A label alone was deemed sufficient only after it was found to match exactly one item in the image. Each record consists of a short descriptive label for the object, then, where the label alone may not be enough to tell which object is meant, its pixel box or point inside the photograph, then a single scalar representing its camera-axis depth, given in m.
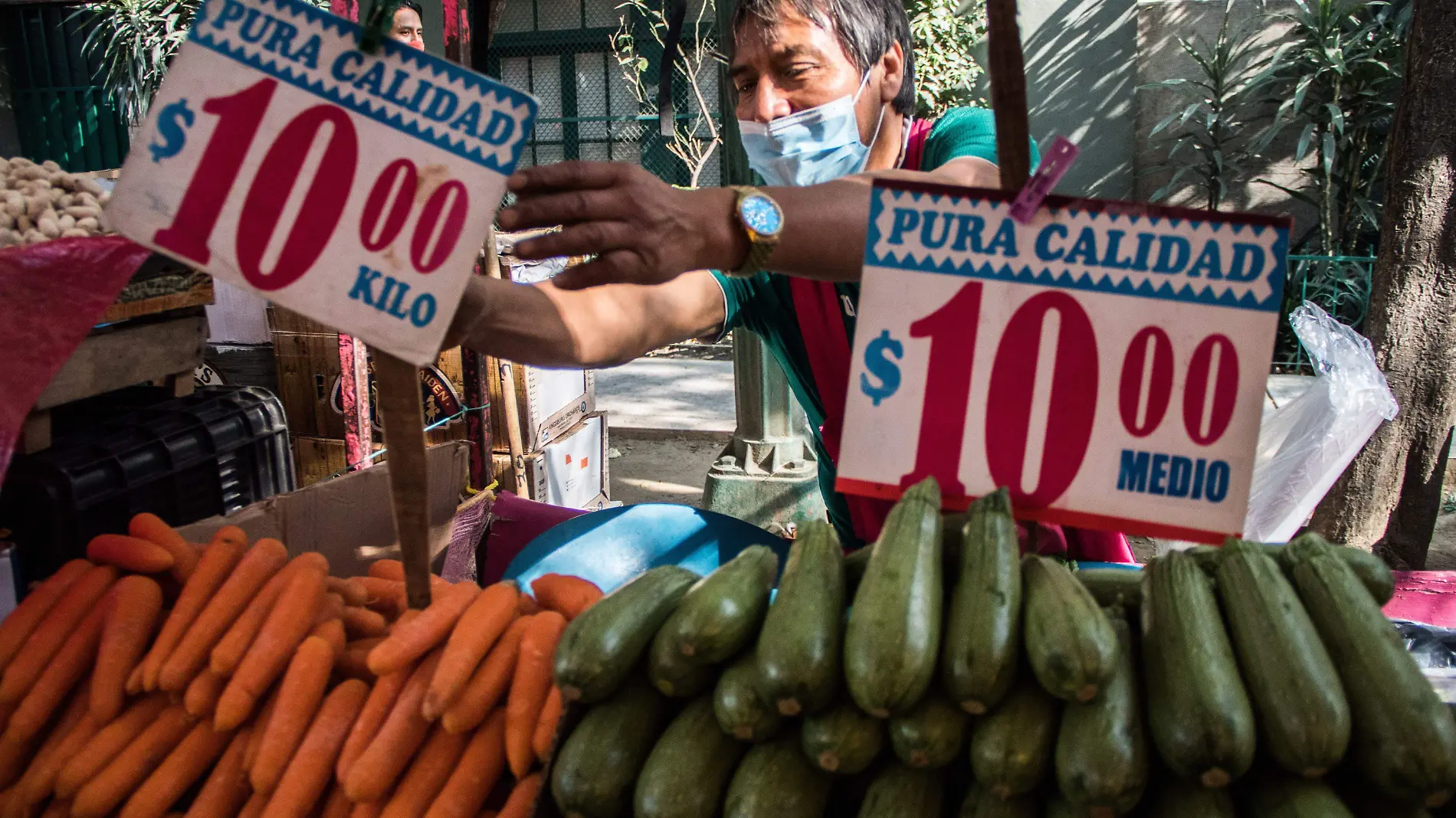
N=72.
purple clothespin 1.23
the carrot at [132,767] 1.52
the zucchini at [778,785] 1.17
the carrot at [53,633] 1.67
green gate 10.72
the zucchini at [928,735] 1.13
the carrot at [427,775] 1.43
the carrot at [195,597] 1.61
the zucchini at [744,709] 1.19
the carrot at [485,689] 1.45
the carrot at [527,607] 1.70
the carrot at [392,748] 1.42
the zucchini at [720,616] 1.22
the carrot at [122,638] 1.63
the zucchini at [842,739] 1.15
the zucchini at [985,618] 1.12
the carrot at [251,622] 1.57
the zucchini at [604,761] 1.23
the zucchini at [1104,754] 1.08
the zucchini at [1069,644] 1.11
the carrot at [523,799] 1.39
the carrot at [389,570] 2.01
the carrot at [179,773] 1.52
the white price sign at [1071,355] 1.32
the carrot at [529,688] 1.42
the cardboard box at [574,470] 4.62
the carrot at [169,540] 1.85
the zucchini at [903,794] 1.16
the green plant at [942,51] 8.93
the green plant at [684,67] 9.84
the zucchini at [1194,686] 1.08
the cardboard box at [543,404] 4.56
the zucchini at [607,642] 1.26
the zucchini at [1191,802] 1.11
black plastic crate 2.22
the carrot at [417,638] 1.51
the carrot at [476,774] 1.42
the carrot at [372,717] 1.47
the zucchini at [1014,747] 1.11
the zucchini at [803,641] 1.14
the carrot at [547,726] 1.40
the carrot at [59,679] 1.63
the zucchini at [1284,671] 1.08
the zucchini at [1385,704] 1.08
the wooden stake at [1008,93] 1.25
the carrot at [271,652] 1.55
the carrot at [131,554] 1.81
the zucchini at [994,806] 1.15
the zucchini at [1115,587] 1.36
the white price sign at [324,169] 1.23
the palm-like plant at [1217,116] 8.85
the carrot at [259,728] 1.52
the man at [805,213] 1.51
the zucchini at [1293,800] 1.08
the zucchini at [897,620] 1.11
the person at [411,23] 4.45
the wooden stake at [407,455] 1.35
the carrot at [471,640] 1.44
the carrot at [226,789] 1.53
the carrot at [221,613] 1.59
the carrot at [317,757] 1.45
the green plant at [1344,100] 8.12
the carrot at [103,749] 1.55
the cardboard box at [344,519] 2.27
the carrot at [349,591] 1.85
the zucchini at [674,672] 1.25
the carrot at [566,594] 1.67
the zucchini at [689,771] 1.19
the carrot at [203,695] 1.58
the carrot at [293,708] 1.48
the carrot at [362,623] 1.76
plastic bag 3.25
